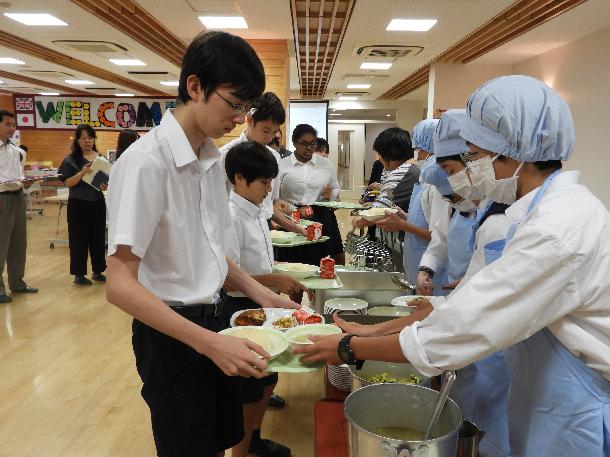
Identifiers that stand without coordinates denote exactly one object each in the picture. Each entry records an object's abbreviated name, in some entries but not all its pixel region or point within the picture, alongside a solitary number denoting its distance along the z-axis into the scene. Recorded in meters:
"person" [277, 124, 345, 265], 3.96
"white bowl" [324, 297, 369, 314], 1.84
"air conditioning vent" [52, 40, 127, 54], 7.27
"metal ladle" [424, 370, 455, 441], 1.01
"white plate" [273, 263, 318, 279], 2.18
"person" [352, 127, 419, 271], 3.59
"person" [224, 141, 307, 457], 1.97
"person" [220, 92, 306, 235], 2.62
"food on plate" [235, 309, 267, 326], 1.52
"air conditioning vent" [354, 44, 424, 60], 7.46
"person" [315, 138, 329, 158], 7.42
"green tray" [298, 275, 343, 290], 2.01
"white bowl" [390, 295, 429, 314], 1.76
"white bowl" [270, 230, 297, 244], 2.91
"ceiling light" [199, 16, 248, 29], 5.91
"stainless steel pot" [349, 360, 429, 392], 1.48
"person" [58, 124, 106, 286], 4.99
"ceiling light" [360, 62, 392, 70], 9.05
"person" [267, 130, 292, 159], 4.36
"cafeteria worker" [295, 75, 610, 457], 0.90
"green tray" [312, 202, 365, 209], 3.78
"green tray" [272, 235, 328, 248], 2.83
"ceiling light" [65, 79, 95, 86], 11.41
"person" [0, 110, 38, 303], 4.62
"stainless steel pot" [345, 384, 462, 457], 1.10
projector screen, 13.15
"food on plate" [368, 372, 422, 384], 1.44
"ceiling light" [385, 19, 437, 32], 5.97
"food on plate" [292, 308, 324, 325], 1.52
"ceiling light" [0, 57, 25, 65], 8.73
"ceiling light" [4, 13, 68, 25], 5.88
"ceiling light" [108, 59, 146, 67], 8.73
